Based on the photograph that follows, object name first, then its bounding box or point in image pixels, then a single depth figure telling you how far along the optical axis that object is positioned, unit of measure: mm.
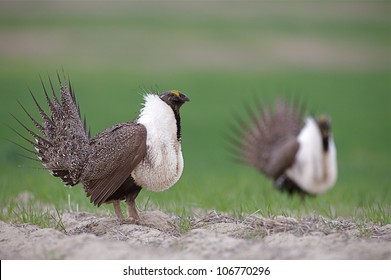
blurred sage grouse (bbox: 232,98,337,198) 19047
